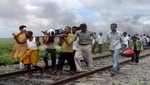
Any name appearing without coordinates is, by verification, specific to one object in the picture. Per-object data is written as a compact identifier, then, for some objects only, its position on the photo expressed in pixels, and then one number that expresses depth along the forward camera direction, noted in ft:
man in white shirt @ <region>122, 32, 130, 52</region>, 23.35
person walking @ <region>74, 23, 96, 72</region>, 21.97
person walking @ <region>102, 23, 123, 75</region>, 23.18
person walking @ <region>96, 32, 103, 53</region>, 49.46
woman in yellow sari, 22.89
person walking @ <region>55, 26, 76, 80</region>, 20.52
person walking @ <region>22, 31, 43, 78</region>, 20.38
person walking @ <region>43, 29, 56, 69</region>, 22.50
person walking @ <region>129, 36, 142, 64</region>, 31.86
